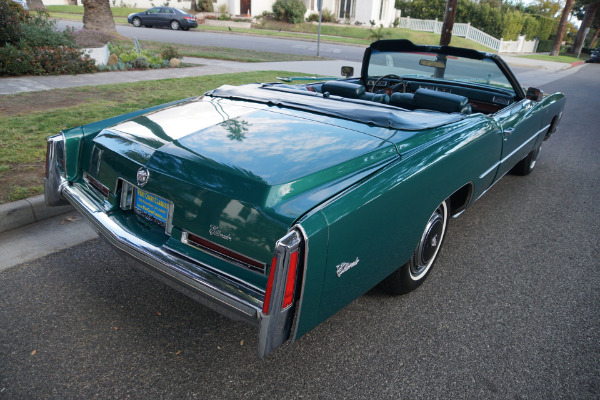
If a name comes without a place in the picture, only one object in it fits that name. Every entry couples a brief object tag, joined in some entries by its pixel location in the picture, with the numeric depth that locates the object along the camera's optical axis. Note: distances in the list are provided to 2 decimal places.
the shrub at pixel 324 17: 38.38
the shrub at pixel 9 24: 8.88
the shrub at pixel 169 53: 11.97
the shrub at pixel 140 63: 10.80
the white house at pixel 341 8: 38.31
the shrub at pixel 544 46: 46.22
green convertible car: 1.87
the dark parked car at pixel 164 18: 26.36
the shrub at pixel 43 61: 8.66
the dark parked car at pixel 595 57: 37.16
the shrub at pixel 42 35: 9.28
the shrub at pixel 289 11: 35.69
